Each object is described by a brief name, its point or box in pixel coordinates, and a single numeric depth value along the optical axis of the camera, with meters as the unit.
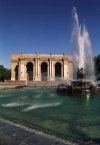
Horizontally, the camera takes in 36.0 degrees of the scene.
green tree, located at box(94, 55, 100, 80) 50.90
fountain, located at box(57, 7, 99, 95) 15.83
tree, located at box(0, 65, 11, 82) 71.03
